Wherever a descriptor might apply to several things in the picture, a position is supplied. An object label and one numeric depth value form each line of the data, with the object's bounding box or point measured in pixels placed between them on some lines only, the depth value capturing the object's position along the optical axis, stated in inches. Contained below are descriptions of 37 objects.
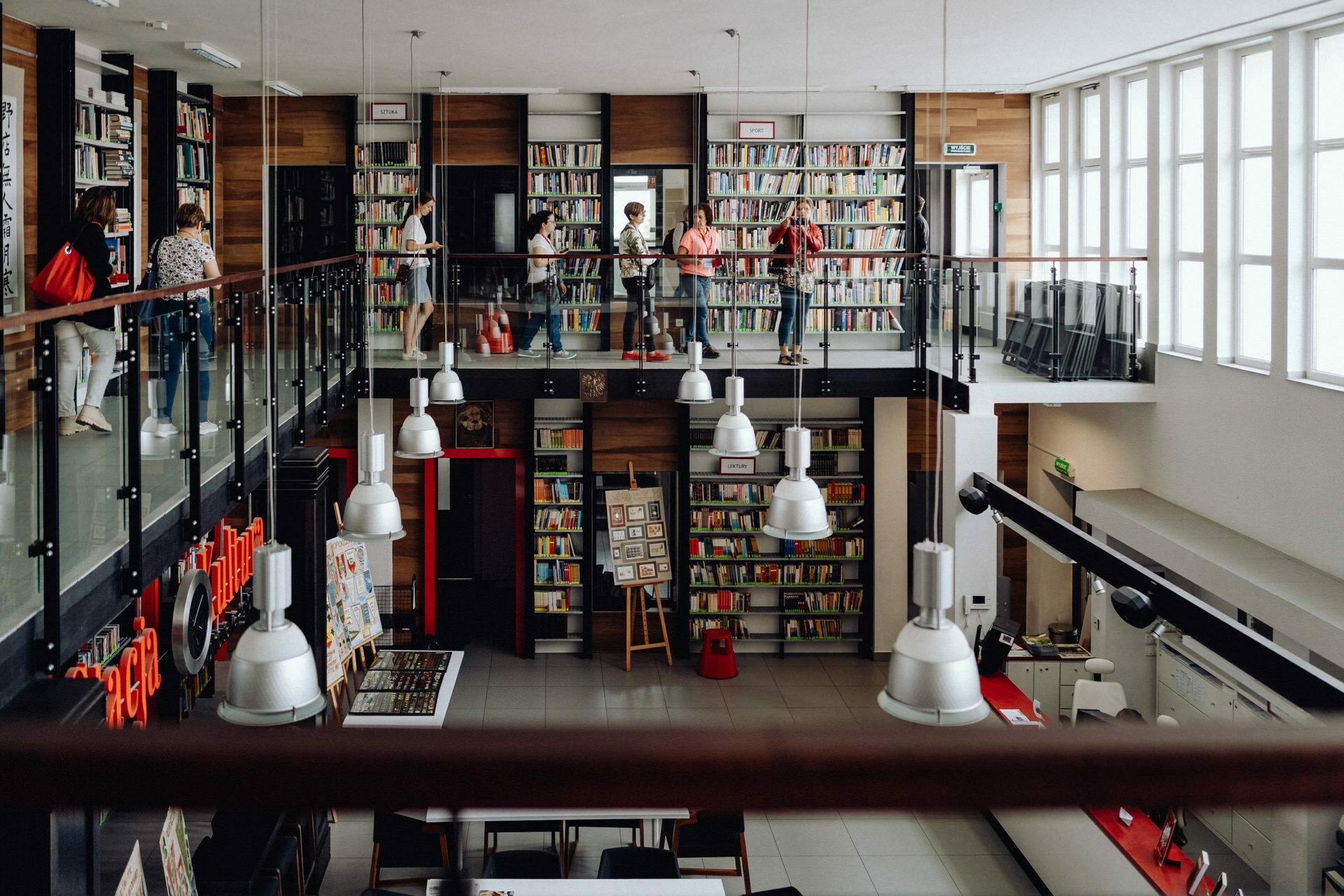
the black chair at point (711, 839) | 309.6
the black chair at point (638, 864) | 272.8
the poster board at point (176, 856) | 215.6
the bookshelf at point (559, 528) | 493.0
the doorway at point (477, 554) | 519.8
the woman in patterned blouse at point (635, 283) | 428.8
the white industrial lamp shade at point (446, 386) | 306.0
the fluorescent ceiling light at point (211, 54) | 380.2
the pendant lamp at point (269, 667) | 148.5
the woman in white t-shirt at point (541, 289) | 428.8
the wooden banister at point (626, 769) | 35.2
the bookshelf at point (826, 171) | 499.8
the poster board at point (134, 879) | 197.6
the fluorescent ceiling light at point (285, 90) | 461.1
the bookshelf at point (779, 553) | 496.7
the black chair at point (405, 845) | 305.9
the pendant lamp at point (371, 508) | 227.0
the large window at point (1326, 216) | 320.8
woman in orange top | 424.2
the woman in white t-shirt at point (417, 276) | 413.4
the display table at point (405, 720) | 333.4
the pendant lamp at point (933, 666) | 136.4
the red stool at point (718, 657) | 472.4
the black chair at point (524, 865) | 276.4
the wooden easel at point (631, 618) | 480.4
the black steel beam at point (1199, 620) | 180.2
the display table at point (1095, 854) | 273.1
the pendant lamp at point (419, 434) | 268.2
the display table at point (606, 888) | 257.1
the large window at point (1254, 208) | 354.0
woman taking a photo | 424.5
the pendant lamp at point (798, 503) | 221.1
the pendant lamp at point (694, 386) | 308.7
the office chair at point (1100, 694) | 344.2
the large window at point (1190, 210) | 390.0
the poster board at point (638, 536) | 481.7
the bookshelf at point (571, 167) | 494.3
